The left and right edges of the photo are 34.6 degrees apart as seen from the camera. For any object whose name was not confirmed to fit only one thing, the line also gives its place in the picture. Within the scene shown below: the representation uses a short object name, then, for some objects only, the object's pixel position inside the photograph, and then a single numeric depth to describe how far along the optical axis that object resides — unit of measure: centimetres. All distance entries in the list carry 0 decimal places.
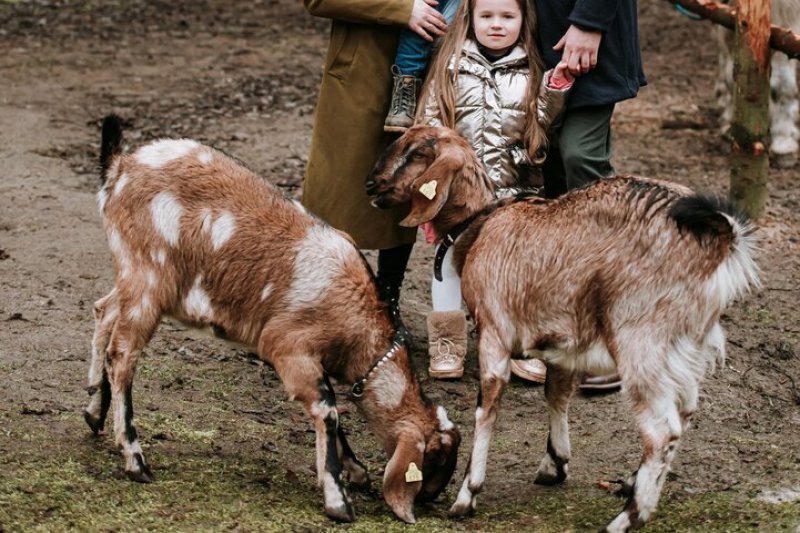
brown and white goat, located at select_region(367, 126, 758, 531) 425
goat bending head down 459
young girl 533
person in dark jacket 530
